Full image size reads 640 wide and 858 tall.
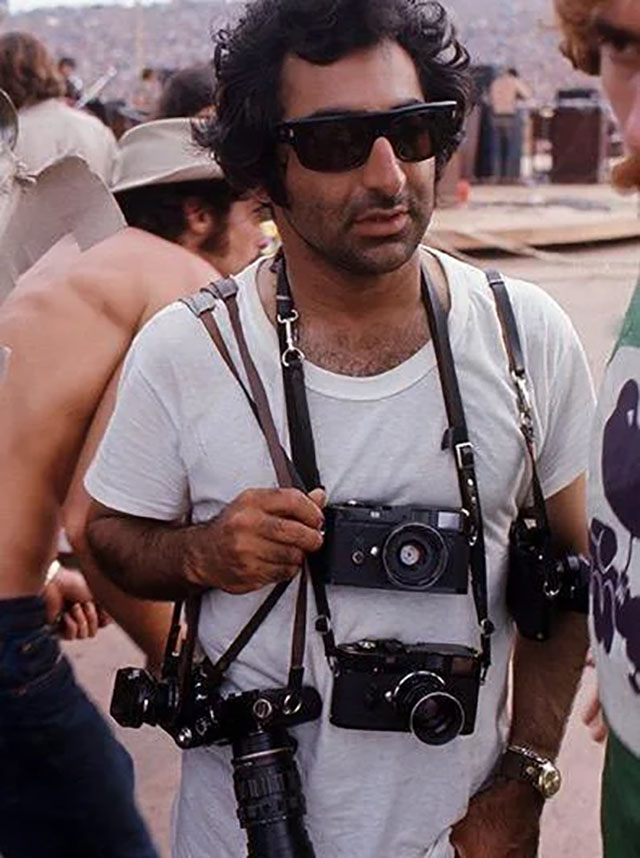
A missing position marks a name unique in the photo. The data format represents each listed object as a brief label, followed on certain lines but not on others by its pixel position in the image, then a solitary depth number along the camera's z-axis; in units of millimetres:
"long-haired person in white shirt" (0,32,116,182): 4746
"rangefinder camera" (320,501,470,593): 1667
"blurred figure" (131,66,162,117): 18441
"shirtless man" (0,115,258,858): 2277
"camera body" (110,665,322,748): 1699
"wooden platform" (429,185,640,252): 12125
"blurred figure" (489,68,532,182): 17516
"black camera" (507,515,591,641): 1754
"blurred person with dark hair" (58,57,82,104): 14086
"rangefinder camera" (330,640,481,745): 1688
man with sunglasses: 1729
